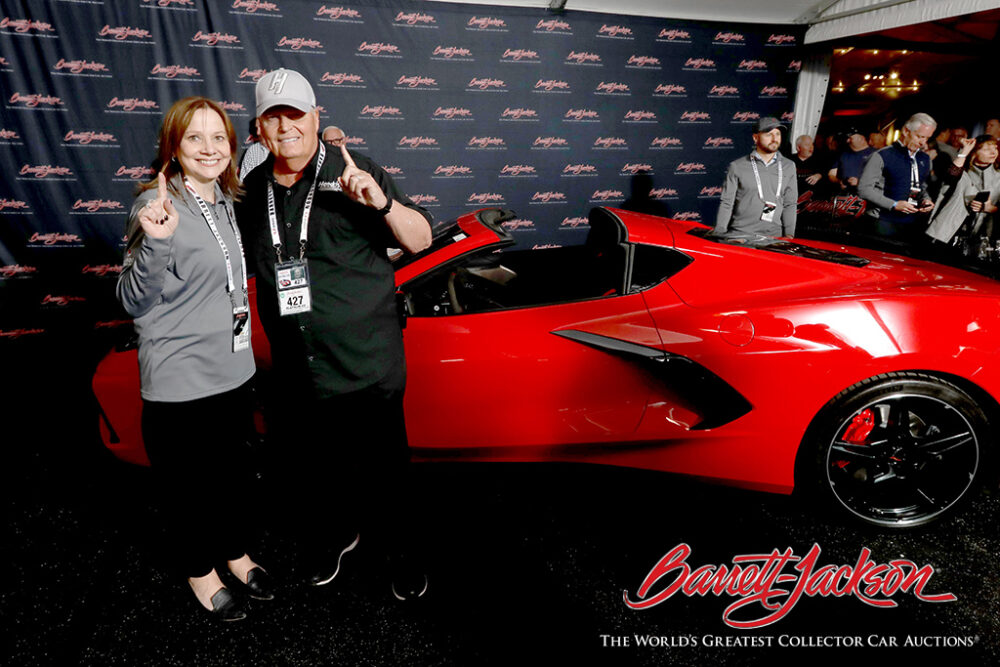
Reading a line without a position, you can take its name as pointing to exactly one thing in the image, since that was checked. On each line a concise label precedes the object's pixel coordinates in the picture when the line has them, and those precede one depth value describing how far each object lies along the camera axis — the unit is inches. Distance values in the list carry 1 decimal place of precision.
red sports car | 73.2
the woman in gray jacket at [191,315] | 55.1
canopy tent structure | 181.6
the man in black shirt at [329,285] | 55.2
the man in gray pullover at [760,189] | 142.7
